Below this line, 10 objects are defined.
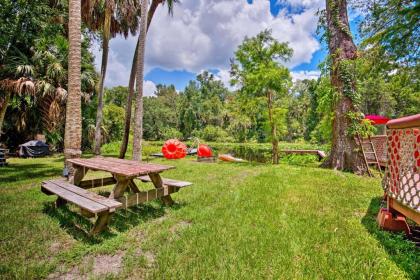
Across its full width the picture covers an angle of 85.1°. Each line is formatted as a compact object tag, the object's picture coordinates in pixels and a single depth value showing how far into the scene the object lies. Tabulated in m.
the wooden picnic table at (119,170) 3.43
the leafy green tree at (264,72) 12.24
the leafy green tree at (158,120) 45.78
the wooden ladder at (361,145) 7.99
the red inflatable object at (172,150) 14.12
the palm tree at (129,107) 11.14
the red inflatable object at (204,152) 14.55
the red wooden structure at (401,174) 2.69
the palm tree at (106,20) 11.10
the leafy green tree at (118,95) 46.78
